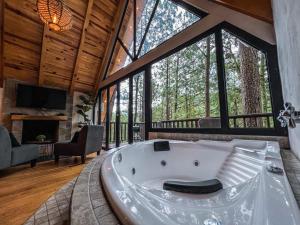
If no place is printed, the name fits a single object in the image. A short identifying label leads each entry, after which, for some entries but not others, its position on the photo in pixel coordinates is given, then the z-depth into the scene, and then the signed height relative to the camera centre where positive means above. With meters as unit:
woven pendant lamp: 2.27 +1.74
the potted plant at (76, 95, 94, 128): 5.34 +0.67
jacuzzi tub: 0.56 -0.35
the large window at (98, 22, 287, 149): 2.11 +0.73
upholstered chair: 3.19 -0.38
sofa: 2.29 -0.39
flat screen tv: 4.29 +0.92
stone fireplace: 4.19 +0.03
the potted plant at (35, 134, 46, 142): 4.25 -0.27
